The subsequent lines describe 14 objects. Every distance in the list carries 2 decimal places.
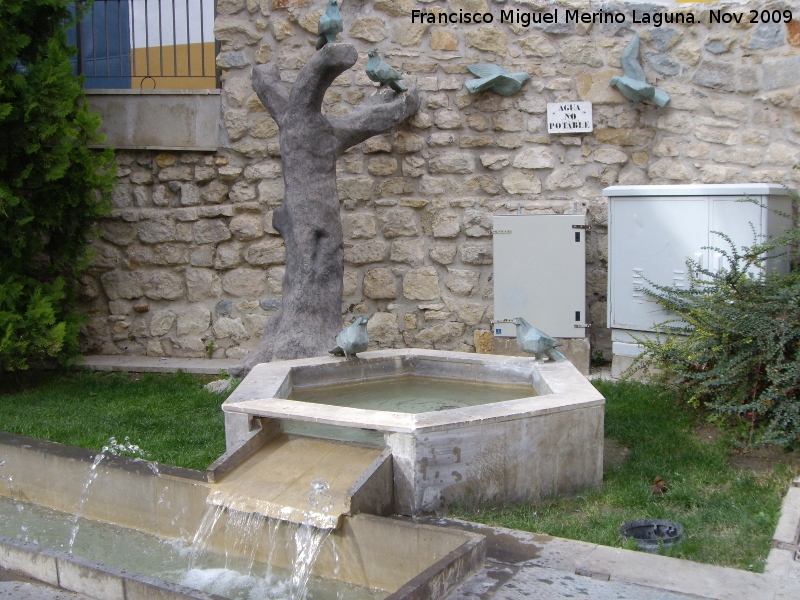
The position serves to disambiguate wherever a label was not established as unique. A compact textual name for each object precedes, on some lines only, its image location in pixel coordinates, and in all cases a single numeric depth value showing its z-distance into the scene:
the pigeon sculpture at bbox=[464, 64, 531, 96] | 6.78
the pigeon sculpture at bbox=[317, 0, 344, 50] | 5.72
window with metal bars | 7.53
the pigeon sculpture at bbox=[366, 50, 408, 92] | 6.46
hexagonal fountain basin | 3.56
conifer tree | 6.25
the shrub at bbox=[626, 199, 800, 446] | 4.46
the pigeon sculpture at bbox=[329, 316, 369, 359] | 4.81
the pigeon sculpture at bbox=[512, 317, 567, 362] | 4.66
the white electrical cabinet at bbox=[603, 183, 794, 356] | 5.65
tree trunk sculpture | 5.94
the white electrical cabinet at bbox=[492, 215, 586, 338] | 6.39
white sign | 6.78
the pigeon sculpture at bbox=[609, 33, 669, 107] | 6.52
